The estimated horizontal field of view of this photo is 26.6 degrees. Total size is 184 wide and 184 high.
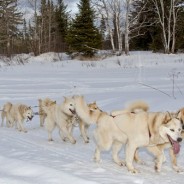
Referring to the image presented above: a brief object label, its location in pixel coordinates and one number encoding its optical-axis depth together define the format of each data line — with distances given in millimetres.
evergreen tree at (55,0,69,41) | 38156
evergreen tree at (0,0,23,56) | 37906
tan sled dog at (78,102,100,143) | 6906
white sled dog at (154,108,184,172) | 4945
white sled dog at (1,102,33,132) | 8656
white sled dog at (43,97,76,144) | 6930
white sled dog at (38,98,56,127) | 8469
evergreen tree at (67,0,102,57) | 27203
